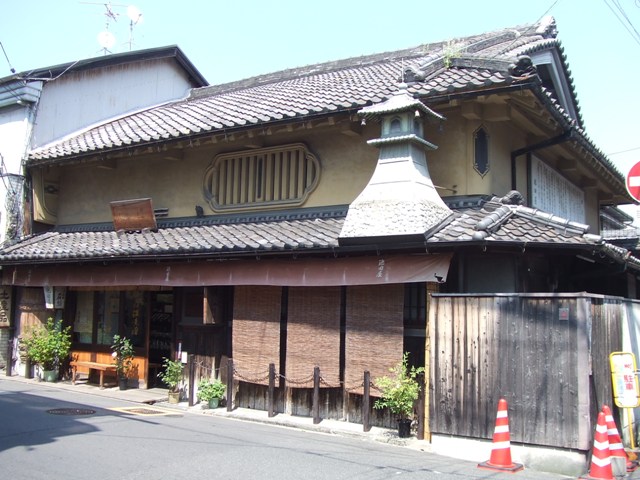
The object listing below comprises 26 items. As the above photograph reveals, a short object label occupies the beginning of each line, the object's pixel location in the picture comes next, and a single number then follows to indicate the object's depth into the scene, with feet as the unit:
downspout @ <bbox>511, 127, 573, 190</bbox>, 41.32
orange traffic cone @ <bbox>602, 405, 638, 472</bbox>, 27.35
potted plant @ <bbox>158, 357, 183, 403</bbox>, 45.70
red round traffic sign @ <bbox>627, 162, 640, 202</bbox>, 33.30
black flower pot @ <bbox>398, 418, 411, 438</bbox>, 33.76
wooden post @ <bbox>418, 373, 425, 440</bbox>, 33.73
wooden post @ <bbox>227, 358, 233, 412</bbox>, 42.04
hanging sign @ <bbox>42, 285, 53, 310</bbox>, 55.44
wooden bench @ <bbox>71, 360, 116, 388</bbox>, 52.54
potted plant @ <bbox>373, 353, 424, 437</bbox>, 33.22
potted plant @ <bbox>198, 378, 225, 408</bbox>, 42.83
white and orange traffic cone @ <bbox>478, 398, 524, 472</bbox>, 27.43
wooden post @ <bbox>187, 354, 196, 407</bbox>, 44.06
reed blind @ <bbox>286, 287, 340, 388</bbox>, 37.96
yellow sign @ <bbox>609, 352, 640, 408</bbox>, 28.99
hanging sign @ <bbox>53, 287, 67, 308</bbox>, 55.77
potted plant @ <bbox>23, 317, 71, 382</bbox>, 54.39
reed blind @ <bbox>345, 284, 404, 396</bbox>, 35.19
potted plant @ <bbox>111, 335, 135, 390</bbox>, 51.88
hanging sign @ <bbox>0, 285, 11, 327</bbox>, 58.34
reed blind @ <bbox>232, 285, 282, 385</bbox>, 40.68
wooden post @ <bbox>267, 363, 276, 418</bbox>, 40.04
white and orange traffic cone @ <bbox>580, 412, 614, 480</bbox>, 25.80
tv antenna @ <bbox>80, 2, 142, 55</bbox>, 75.00
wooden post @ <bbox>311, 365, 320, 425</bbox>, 37.93
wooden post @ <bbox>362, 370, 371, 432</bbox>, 35.70
